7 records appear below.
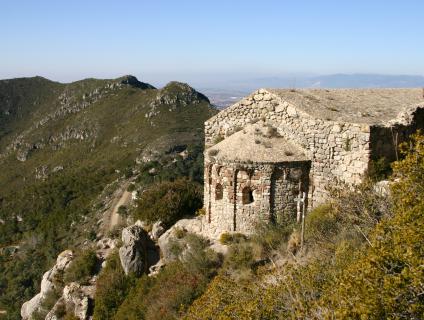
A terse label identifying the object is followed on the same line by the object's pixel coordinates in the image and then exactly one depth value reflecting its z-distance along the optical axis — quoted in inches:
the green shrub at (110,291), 665.6
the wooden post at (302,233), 532.7
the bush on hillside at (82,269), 767.1
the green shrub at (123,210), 1711.1
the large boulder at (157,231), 778.9
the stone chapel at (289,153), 585.9
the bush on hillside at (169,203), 806.5
